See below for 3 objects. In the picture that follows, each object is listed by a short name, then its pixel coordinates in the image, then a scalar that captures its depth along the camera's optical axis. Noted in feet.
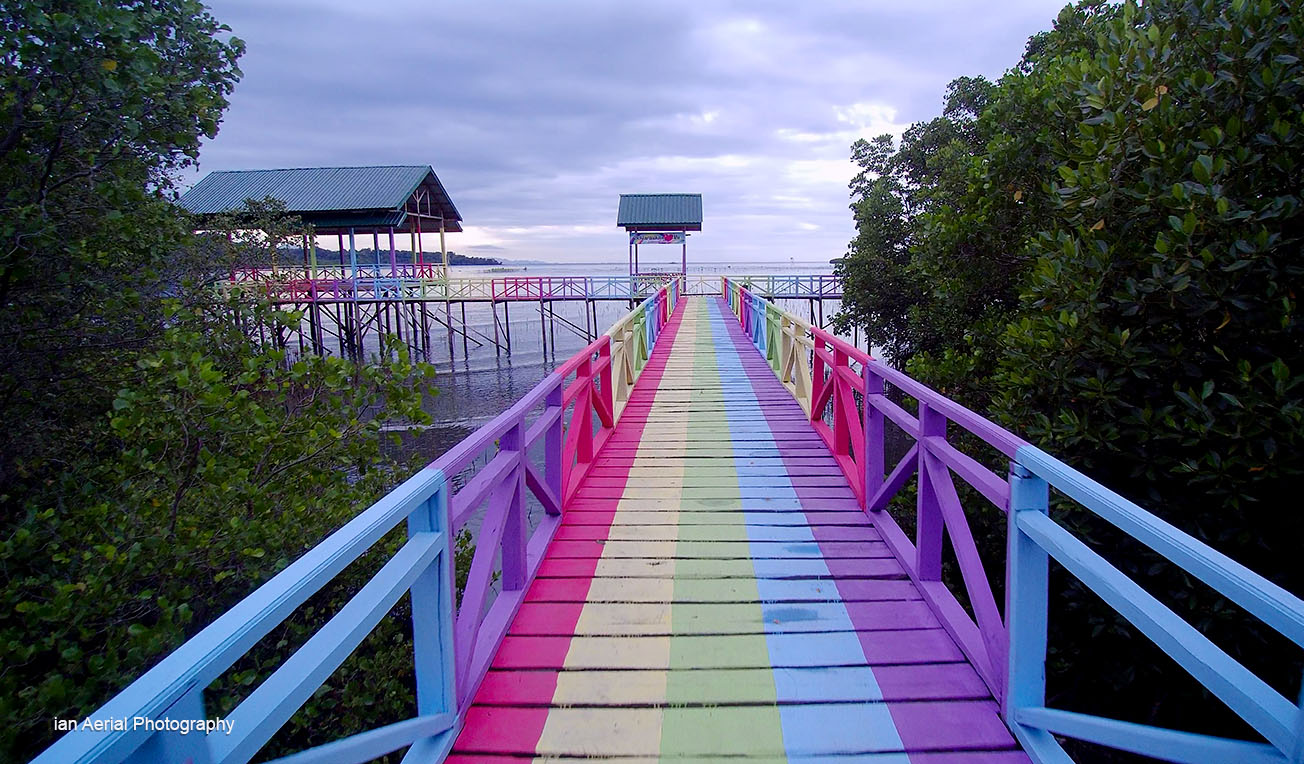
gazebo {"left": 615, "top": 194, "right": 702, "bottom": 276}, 93.71
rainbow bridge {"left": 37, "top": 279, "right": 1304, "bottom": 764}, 4.60
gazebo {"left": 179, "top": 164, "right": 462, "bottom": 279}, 80.23
